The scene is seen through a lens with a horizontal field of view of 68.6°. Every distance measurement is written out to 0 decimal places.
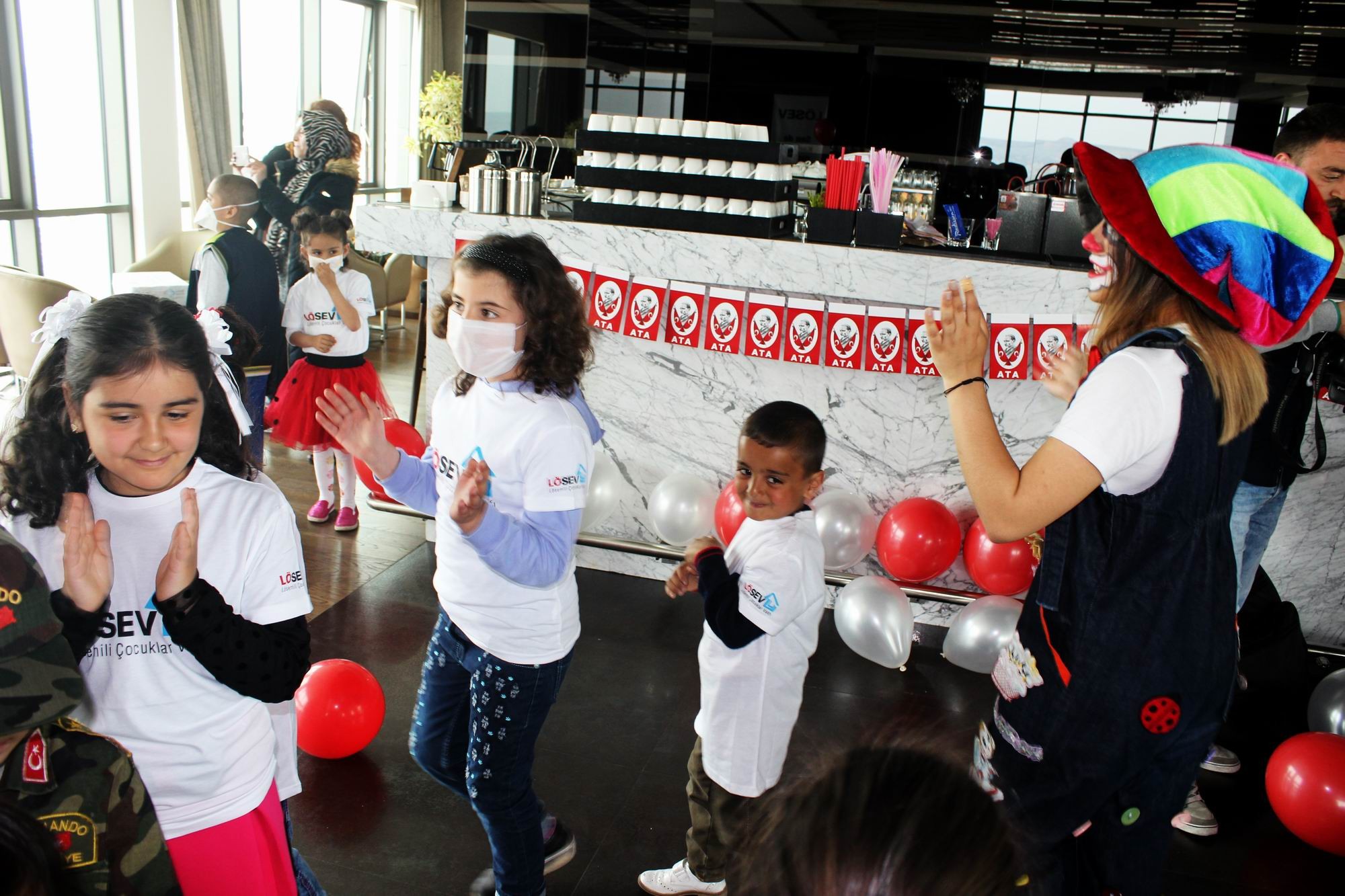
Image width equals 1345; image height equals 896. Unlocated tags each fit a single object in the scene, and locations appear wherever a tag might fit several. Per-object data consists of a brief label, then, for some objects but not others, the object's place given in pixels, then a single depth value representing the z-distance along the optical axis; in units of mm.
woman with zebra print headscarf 5246
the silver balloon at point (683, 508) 3393
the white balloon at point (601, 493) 3457
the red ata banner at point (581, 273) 3500
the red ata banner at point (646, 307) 3443
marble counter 3250
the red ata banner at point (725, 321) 3398
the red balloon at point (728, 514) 3127
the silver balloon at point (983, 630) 2992
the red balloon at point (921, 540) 3189
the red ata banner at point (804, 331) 3340
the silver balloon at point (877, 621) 2971
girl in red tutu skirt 3990
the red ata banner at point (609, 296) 3482
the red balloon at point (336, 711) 2512
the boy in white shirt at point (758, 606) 1823
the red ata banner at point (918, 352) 3262
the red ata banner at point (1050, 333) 3191
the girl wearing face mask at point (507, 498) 1727
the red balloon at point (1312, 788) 2398
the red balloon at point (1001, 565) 3131
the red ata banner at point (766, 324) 3363
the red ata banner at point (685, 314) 3432
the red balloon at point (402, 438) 3432
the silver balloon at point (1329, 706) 2754
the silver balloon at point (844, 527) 3213
